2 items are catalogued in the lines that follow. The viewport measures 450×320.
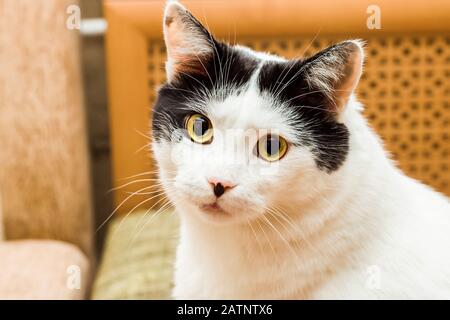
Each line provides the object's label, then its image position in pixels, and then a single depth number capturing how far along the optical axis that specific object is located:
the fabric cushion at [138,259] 0.56
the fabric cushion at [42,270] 0.54
